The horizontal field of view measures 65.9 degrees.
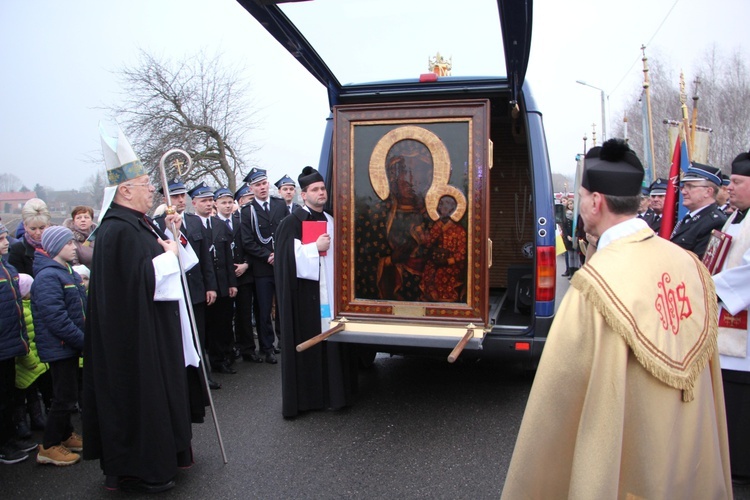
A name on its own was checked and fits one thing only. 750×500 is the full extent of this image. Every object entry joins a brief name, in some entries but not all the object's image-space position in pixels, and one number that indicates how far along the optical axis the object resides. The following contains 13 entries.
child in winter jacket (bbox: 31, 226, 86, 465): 3.98
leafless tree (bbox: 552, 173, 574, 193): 29.47
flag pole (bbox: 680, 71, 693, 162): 5.89
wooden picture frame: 4.24
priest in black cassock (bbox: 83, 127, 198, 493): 3.54
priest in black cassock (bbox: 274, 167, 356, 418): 4.91
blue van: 4.23
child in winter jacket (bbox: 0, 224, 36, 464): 4.02
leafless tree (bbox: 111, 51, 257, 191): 14.24
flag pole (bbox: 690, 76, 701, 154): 6.77
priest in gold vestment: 1.82
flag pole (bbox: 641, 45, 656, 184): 8.42
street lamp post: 30.38
